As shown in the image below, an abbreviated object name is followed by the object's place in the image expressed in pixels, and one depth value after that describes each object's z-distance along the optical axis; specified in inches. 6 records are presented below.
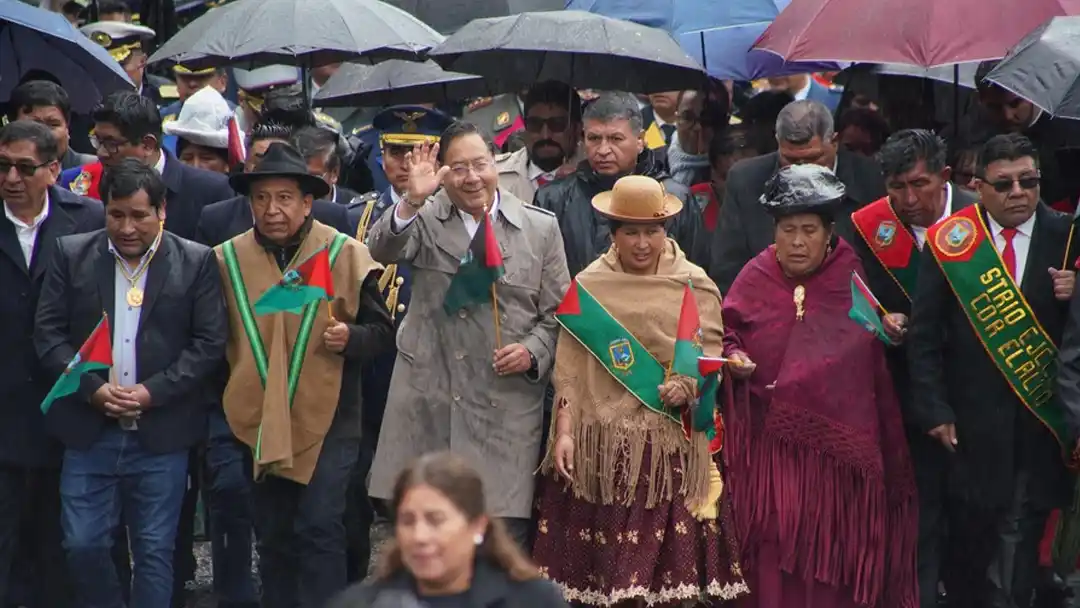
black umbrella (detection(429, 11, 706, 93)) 768.3
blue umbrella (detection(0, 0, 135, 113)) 800.9
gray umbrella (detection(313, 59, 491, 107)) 933.2
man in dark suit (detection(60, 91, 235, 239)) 746.2
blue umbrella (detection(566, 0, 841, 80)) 841.5
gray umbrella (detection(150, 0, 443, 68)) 845.2
